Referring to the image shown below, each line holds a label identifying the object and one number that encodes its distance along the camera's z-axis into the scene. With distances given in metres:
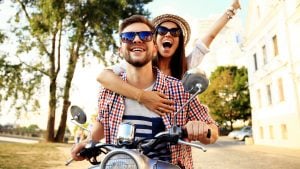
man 1.89
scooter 1.43
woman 1.93
